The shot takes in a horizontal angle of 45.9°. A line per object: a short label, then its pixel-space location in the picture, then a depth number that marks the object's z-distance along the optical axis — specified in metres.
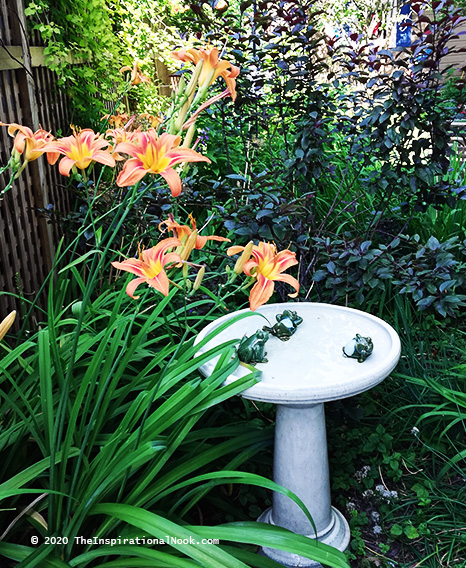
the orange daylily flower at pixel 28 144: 1.32
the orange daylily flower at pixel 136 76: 1.74
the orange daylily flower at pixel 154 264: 1.19
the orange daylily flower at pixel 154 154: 1.10
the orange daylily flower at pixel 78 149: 1.25
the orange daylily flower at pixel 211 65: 1.17
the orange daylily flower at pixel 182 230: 1.23
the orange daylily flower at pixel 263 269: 1.31
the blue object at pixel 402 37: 9.99
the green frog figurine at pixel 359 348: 1.60
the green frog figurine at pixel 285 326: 1.76
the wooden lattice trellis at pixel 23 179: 2.54
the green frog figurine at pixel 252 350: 1.60
